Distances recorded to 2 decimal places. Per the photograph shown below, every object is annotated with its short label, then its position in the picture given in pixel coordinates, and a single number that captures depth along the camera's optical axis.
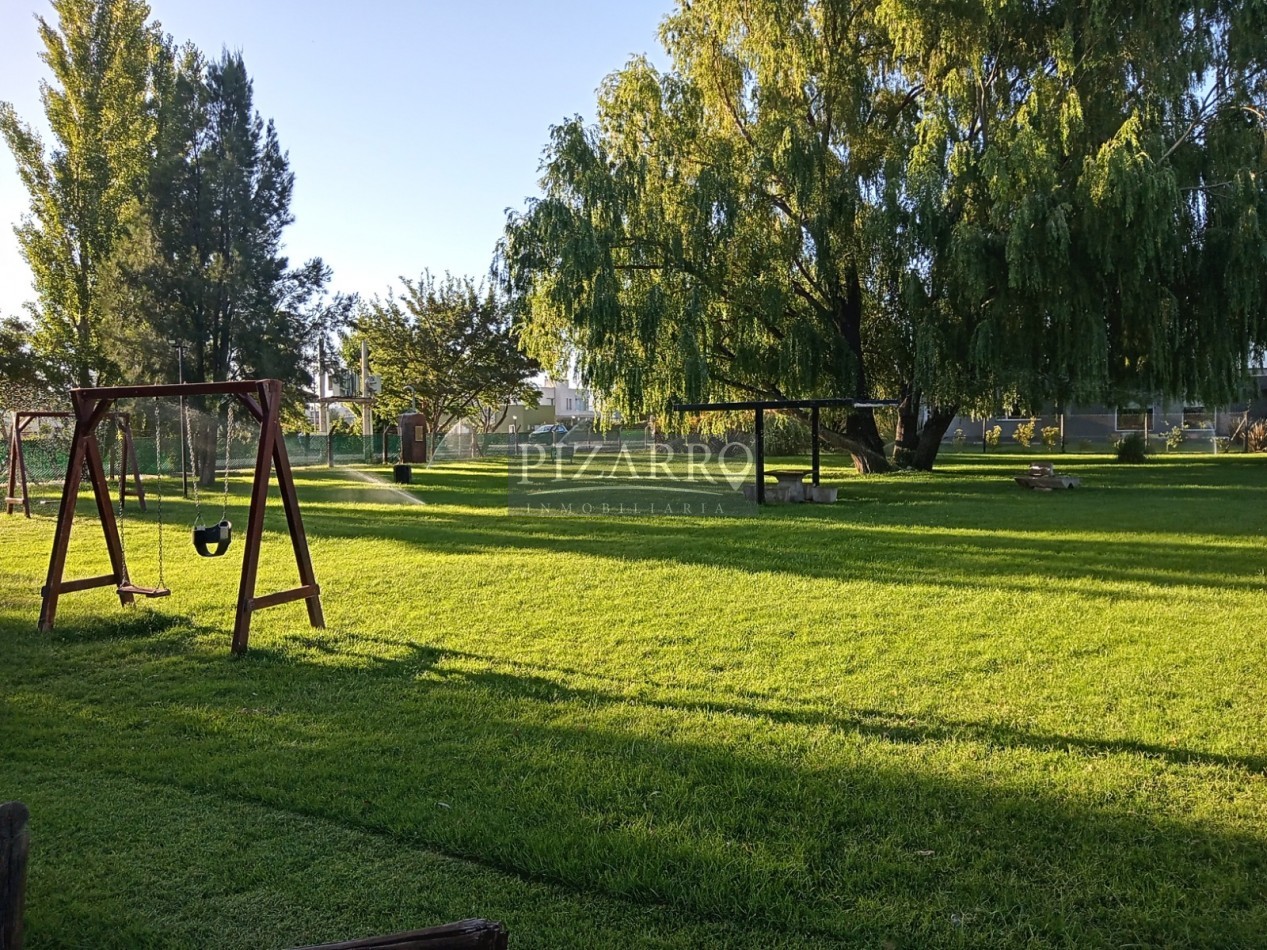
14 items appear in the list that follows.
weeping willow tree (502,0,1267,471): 16.86
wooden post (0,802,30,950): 1.65
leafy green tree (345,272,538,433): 41.12
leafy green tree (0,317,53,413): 23.86
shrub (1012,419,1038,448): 37.50
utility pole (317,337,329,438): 28.08
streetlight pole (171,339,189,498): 20.91
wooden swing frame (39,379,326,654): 6.38
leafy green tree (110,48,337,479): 23.72
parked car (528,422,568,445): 37.08
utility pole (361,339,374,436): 33.06
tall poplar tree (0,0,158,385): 27.92
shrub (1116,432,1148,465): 27.31
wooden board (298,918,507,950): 1.46
